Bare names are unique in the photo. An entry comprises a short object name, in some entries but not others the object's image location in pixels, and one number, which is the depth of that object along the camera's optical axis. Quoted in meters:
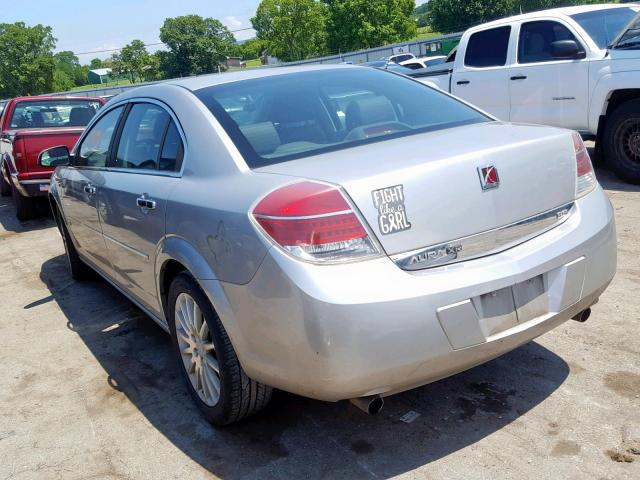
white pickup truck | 6.90
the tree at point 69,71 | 105.93
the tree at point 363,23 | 80.69
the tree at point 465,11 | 80.94
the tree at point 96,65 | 155.15
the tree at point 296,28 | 89.56
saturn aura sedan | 2.42
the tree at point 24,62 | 97.94
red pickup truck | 8.66
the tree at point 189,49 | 109.31
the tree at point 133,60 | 110.88
